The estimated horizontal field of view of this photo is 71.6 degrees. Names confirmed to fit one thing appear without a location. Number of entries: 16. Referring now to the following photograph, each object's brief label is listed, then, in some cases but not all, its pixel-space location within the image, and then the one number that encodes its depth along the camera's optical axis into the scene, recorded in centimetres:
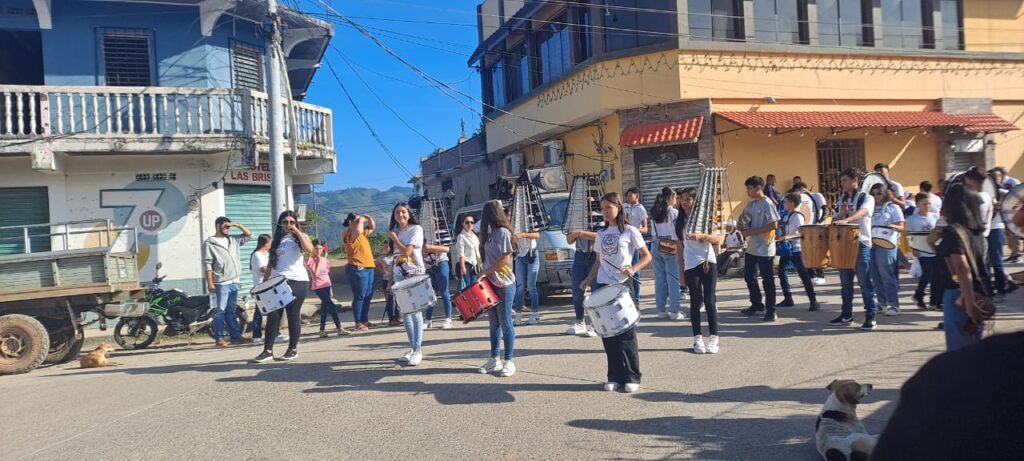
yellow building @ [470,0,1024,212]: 1698
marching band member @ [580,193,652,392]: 614
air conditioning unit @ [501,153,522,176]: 2414
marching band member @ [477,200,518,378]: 693
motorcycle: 1120
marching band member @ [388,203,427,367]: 812
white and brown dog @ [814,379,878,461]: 406
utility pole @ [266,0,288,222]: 1252
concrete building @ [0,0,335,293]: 1401
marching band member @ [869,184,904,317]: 855
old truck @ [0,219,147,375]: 916
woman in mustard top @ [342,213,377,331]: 1099
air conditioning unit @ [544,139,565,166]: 2106
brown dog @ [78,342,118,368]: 930
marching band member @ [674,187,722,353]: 734
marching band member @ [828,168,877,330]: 816
